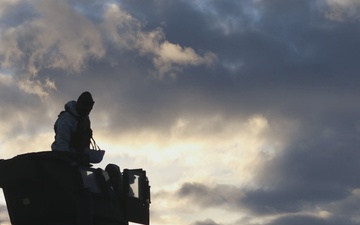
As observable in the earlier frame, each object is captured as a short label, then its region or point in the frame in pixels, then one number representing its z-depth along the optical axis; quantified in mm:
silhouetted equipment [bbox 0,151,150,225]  16891
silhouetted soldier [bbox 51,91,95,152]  17781
